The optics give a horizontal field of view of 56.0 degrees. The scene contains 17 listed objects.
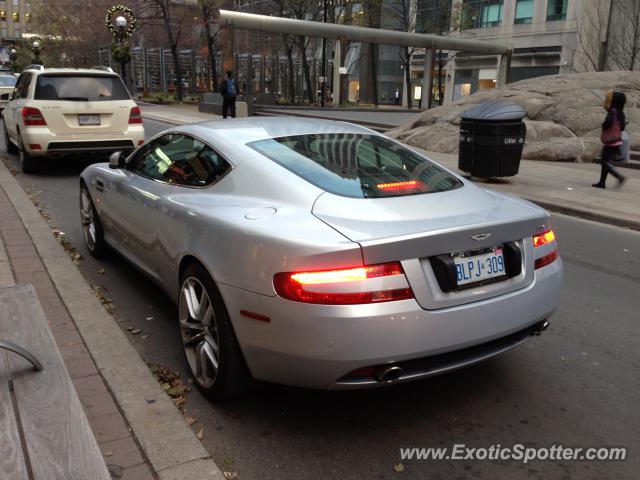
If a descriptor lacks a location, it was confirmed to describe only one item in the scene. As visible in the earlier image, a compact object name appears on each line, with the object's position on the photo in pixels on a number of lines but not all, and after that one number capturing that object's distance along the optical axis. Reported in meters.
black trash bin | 10.60
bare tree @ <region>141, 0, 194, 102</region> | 39.47
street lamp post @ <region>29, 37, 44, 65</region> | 53.99
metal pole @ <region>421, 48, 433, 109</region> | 37.69
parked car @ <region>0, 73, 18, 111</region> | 24.90
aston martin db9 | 2.65
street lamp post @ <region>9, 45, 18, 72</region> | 77.50
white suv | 9.95
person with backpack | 22.14
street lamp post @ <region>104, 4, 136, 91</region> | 34.12
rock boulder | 14.27
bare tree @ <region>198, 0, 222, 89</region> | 38.69
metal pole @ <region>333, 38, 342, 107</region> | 35.09
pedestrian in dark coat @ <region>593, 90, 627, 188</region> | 10.42
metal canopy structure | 26.12
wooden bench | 2.02
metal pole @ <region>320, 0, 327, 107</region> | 37.89
